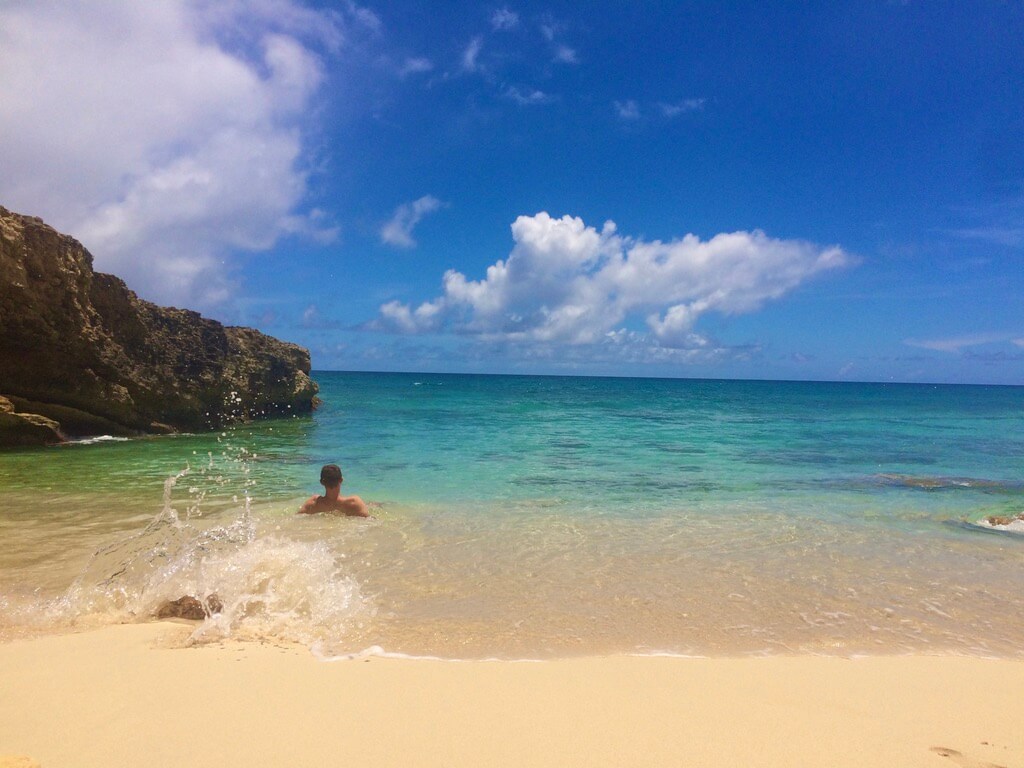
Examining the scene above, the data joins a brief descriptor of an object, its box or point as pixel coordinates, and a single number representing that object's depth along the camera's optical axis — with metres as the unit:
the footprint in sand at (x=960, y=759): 2.95
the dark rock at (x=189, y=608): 4.87
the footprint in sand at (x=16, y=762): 2.27
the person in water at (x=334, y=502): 8.57
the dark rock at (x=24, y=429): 15.62
